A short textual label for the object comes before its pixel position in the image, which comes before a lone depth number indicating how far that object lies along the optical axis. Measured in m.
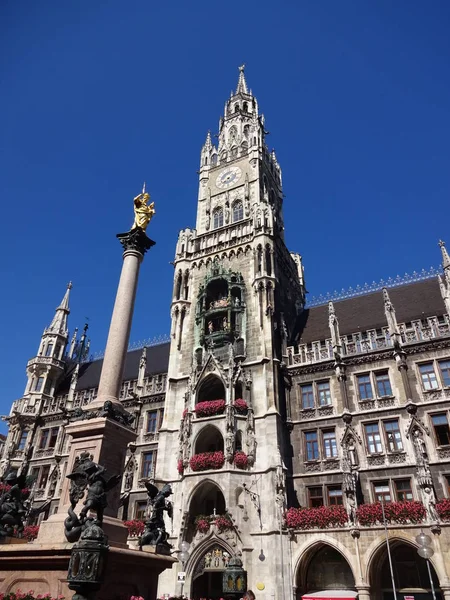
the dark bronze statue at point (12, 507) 12.99
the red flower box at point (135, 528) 26.09
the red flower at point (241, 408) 27.59
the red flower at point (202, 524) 24.80
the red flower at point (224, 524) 24.14
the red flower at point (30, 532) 26.30
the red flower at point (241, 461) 25.62
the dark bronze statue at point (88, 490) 10.15
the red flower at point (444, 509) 21.23
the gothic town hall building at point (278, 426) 22.86
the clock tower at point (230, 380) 24.27
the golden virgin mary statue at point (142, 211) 19.31
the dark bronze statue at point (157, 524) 13.29
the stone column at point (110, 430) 11.89
